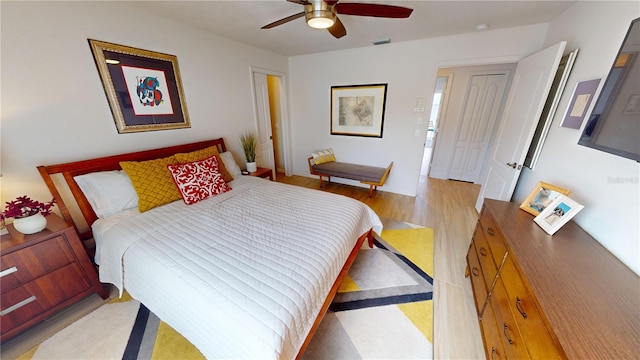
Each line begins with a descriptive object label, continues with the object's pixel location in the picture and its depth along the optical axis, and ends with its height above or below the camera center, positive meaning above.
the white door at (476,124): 3.57 -0.20
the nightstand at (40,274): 1.24 -1.05
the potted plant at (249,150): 3.11 -0.59
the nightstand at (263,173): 3.08 -0.92
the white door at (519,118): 1.83 -0.05
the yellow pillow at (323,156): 3.81 -0.83
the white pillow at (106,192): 1.70 -0.67
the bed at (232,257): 0.95 -0.85
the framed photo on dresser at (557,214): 1.17 -0.58
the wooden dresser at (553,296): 0.68 -0.70
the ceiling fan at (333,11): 1.48 +0.73
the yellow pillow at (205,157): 2.19 -0.50
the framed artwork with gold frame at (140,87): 1.84 +0.21
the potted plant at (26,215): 1.31 -0.67
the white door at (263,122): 3.41 -0.20
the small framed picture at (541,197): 1.36 -0.57
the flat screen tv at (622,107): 0.97 +0.03
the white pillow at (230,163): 2.65 -0.67
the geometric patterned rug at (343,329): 1.30 -1.46
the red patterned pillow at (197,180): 1.94 -0.67
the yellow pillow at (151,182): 1.80 -0.64
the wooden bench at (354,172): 3.30 -0.98
